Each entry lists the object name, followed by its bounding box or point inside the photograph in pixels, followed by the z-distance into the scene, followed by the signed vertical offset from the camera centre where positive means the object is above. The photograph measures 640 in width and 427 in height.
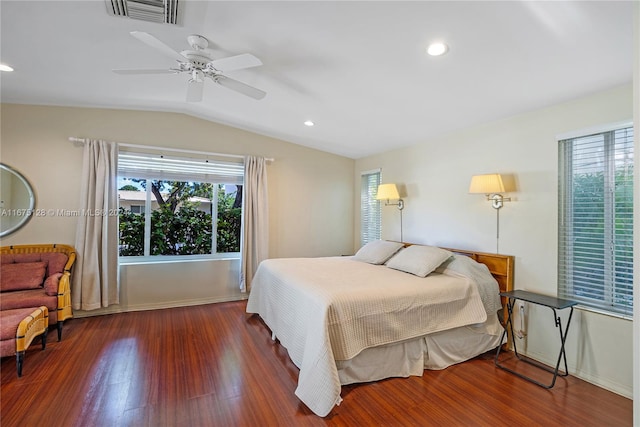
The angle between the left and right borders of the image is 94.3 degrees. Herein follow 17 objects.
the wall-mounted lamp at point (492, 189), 2.93 +0.25
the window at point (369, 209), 5.02 +0.07
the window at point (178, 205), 4.14 +0.10
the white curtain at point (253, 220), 4.51 -0.12
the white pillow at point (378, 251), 3.72 -0.50
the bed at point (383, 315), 2.15 -0.86
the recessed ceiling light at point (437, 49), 2.04 +1.15
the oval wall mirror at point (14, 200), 3.47 +0.13
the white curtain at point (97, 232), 3.69 -0.26
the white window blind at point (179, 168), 4.06 +0.64
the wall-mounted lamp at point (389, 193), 4.21 +0.28
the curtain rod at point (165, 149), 3.72 +0.88
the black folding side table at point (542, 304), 2.36 -0.89
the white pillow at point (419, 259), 3.01 -0.49
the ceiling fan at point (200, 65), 2.06 +1.10
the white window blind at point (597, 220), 2.28 -0.05
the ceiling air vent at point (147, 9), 1.91 +1.35
